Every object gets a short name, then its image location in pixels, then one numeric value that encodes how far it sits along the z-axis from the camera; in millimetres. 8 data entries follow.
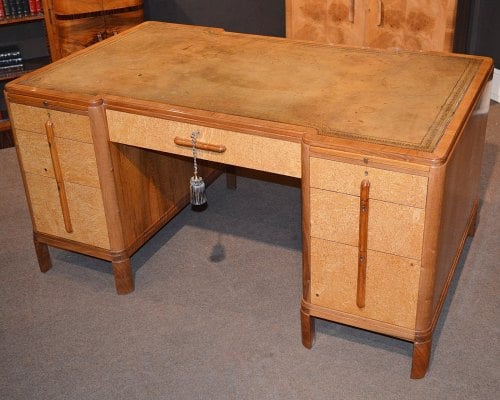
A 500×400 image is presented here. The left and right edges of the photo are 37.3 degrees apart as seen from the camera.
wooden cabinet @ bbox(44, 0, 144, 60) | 4004
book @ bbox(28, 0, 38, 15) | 4133
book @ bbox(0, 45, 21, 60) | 4246
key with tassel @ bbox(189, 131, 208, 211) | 2557
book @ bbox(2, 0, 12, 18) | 4102
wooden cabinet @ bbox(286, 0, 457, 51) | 3949
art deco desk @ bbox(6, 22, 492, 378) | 2215
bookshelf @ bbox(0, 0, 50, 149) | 4137
